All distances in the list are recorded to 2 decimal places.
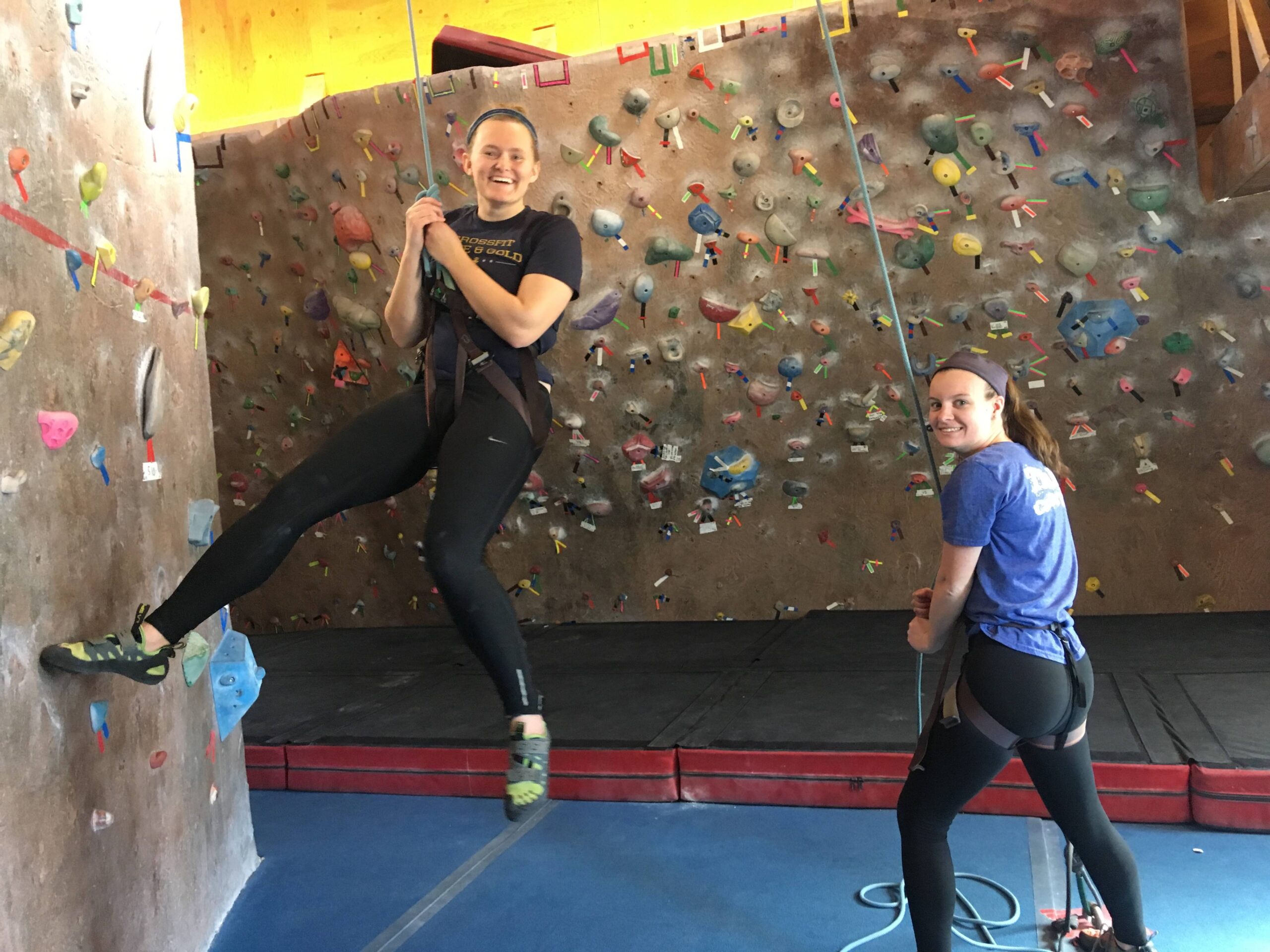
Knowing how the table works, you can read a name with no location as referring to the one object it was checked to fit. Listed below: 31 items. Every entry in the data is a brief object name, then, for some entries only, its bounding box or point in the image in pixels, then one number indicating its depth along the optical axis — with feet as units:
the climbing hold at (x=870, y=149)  13.15
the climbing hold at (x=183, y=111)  7.51
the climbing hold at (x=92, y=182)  6.02
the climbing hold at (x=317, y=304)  16.60
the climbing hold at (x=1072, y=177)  12.82
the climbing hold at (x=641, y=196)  14.12
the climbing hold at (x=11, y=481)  5.21
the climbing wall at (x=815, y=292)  12.74
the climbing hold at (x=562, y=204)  14.38
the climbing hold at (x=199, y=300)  7.71
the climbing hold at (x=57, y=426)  5.59
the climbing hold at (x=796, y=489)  16.33
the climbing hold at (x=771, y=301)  14.73
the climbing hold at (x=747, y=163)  13.55
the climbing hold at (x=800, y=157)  13.42
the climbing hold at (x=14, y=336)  5.16
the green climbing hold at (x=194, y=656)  6.31
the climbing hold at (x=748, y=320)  14.96
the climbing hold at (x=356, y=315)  16.29
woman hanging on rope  5.73
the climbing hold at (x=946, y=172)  13.10
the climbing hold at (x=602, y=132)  13.67
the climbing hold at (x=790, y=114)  13.14
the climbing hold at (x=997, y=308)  13.98
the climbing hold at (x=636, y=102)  13.35
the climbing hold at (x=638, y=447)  16.58
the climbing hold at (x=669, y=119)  13.46
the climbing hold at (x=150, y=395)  6.84
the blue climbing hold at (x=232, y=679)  8.14
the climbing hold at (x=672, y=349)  15.49
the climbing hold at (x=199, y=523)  7.61
